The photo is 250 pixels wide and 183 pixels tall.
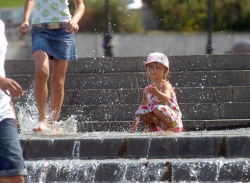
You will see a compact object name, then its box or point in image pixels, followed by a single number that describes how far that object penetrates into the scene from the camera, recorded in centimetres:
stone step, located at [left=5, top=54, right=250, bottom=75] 2005
